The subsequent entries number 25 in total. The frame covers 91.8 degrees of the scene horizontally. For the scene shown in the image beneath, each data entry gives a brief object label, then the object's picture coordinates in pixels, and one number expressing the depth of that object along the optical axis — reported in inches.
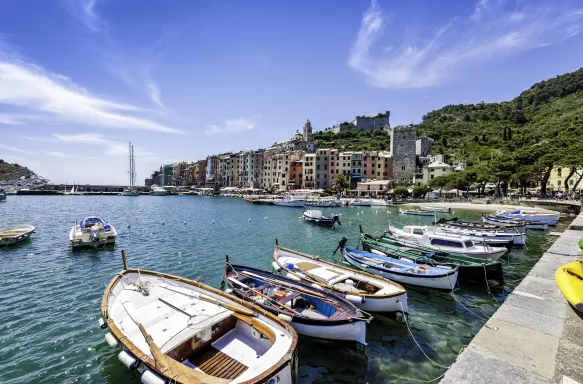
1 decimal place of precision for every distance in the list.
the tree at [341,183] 3346.5
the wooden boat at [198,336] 237.3
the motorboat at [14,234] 913.5
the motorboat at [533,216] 1381.6
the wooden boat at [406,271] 527.5
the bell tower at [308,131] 5191.9
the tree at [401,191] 2932.6
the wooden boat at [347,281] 412.2
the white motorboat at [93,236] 897.5
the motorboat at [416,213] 1923.0
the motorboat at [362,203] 2662.4
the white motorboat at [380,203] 2657.5
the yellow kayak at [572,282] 314.2
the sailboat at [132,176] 5370.1
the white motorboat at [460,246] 702.5
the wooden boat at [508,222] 1279.5
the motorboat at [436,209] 2104.9
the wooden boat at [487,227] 1023.0
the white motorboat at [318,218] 1432.1
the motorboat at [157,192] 5088.6
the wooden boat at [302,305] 334.0
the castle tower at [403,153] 3476.9
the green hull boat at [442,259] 586.2
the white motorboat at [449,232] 843.4
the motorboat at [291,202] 2694.4
